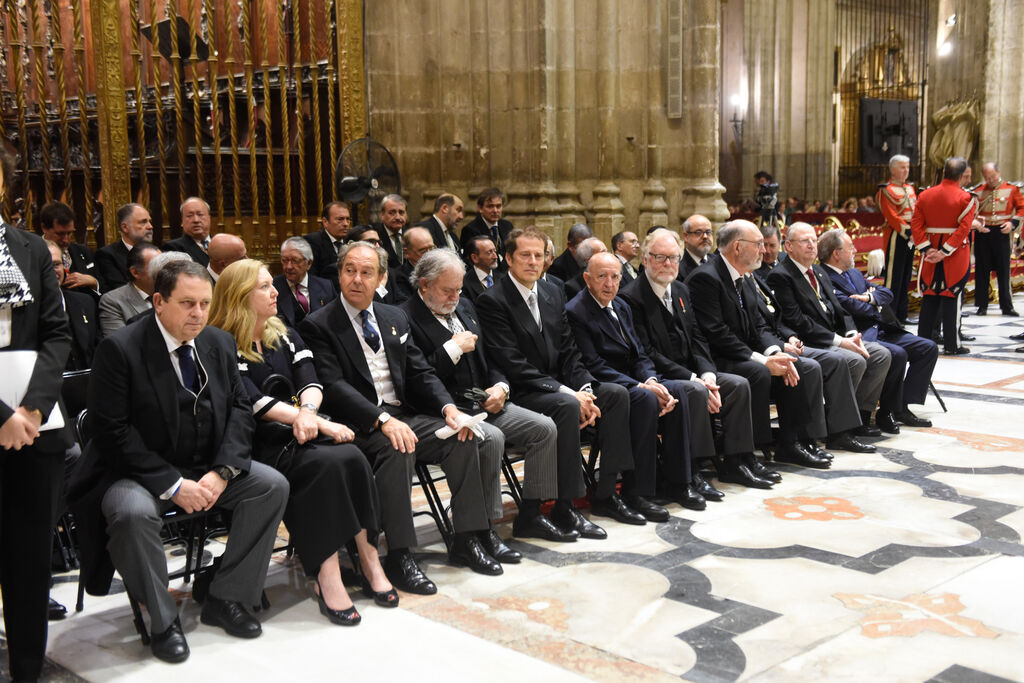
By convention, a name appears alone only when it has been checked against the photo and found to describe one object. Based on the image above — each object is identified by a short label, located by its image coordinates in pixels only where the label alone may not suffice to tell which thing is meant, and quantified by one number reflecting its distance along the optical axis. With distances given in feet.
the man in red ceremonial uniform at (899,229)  34.55
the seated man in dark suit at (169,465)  11.41
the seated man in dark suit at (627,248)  23.67
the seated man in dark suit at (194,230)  20.90
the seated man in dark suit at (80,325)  17.24
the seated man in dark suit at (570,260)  24.55
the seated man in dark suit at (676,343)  18.33
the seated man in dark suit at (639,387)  16.75
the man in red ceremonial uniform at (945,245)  31.01
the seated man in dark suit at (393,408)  13.70
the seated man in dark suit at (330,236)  23.34
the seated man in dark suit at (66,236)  19.40
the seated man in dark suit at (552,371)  15.94
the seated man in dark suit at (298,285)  19.20
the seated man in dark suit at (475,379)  15.49
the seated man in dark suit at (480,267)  21.48
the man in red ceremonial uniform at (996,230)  37.55
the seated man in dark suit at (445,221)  25.89
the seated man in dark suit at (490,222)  26.35
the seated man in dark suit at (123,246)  20.17
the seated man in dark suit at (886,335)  22.17
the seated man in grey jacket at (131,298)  17.39
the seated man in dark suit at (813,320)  21.68
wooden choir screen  24.88
